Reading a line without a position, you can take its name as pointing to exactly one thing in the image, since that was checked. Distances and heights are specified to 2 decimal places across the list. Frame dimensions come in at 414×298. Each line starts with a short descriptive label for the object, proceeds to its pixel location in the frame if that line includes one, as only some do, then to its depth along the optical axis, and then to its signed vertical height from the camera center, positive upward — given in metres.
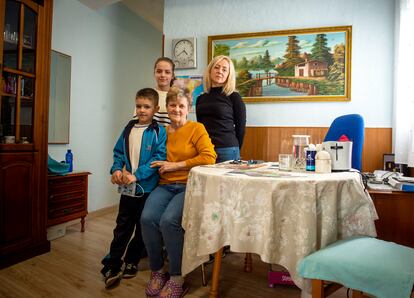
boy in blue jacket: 1.74 -0.17
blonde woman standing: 2.06 +0.31
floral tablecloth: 1.09 -0.26
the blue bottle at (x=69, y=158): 2.92 -0.12
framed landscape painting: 2.70 +0.91
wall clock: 3.12 +1.10
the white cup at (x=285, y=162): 1.48 -0.05
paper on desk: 1.91 -0.23
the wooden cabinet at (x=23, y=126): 2.00 +0.15
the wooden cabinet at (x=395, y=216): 1.85 -0.42
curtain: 2.15 +0.55
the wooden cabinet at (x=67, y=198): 2.49 -0.49
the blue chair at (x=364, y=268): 0.82 -0.36
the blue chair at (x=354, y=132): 1.87 +0.15
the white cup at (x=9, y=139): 2.07 +0.04
